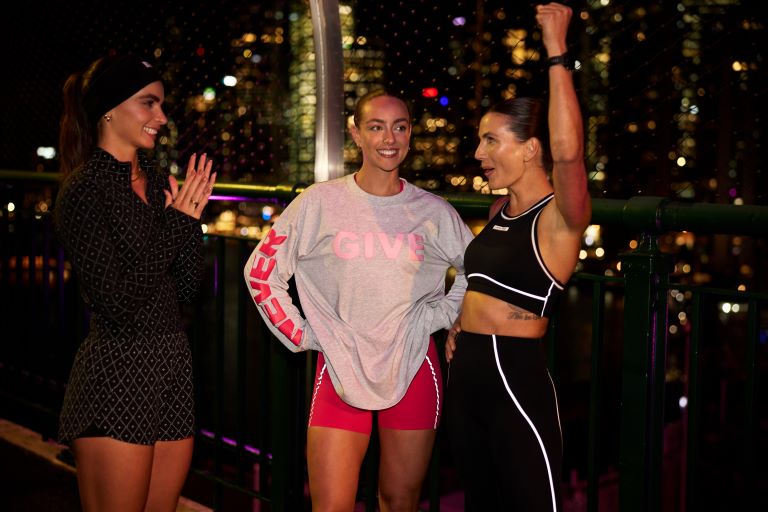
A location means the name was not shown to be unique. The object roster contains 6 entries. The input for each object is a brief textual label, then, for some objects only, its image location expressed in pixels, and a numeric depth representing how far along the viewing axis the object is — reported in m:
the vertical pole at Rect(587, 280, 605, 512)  3.30
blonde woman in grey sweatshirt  3.40
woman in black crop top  2.90
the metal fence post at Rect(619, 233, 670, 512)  3.17
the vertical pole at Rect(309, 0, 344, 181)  4.21
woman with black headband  3.09
